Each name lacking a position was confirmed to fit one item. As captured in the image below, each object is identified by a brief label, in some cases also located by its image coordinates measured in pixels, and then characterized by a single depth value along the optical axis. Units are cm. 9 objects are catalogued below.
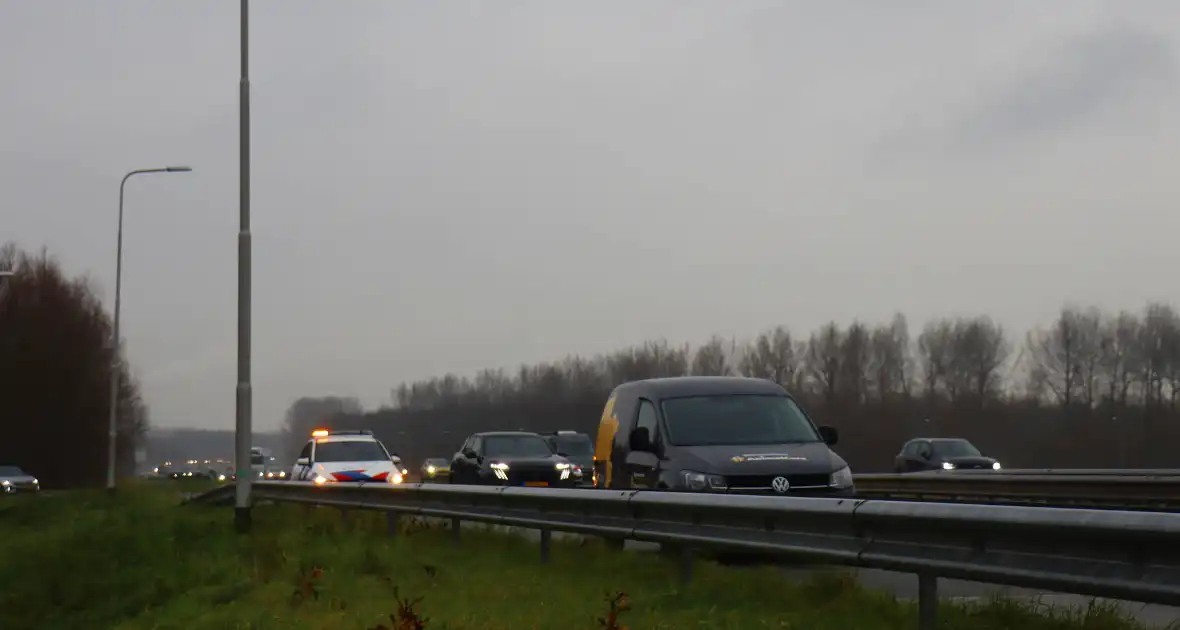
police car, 2848
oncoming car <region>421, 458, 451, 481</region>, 4891
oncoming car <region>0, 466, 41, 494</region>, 5341
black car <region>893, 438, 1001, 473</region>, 3797
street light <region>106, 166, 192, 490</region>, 4653
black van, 1402
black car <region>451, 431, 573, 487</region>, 2756
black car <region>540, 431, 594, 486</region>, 4022
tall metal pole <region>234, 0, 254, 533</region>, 1983
